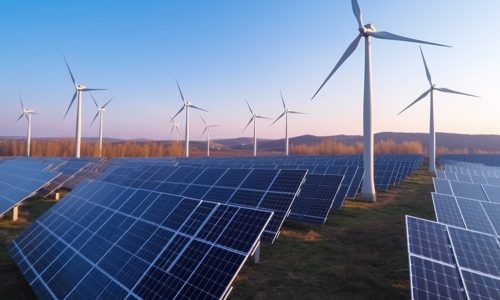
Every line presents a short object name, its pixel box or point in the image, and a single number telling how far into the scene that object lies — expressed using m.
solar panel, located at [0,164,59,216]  14.90
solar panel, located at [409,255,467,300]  5.80
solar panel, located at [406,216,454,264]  7.21
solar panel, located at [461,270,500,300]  5.80
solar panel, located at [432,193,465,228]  11.23
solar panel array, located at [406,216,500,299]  5.92
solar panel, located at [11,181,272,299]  5.84
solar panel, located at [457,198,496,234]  11.19
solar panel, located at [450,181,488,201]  15.43
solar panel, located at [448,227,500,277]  6.91
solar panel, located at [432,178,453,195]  15.20
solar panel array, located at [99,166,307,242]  12.09
